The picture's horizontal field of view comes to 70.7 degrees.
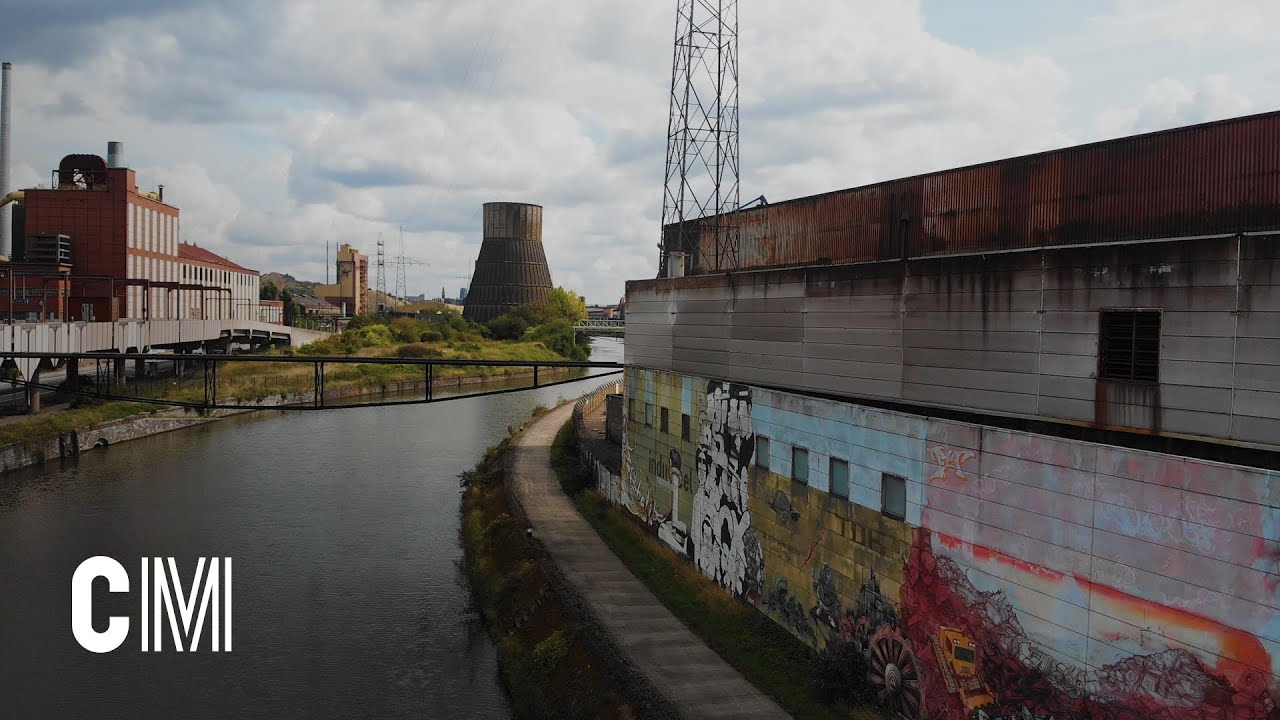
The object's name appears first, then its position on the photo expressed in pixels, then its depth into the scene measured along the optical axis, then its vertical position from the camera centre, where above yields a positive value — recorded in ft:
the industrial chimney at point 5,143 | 191.93 +38.58
